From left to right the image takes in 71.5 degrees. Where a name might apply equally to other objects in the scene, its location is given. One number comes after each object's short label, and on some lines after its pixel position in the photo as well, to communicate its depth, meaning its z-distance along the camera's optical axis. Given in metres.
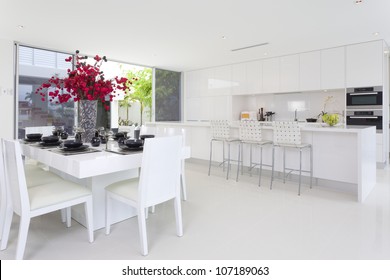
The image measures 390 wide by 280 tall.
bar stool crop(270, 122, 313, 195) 3.73
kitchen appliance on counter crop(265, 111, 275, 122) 6.98
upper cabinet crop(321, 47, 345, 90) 5.43
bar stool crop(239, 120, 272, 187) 4.21
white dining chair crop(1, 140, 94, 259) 1.82
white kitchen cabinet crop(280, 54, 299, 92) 6.08
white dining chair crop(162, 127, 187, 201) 3.38
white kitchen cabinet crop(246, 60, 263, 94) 6.72
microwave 5.07
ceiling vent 5.29
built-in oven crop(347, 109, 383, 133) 5.20
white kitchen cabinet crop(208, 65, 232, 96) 7.39
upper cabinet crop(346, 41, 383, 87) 5.01
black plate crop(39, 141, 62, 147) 2.48
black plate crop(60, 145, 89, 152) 2.19
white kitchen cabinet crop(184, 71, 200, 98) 8.22
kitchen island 3.39
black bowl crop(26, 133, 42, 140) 2.82
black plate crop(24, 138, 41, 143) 2.78
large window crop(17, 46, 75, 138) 5.39
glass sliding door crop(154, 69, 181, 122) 8.03
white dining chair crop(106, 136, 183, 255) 1.98
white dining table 1.87
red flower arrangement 2.67
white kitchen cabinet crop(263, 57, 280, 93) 6.40
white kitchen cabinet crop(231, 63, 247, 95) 7.05
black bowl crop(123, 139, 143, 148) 2.30
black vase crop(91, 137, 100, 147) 2.51
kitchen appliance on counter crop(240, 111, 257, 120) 7.27
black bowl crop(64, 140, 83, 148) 2.22
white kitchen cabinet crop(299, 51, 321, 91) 5.74
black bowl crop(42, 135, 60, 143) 2.52
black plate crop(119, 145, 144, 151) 2.30
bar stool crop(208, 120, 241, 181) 4.61
